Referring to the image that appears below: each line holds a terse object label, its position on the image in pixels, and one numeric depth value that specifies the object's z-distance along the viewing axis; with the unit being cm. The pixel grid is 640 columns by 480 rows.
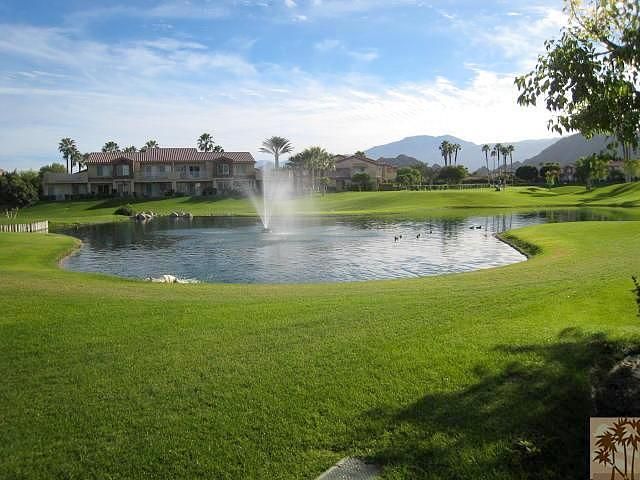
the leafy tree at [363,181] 12038
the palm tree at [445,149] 18438
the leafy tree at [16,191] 9612
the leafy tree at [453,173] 13975
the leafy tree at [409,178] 12789
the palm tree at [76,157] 15139
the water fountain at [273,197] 7426
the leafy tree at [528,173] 14675
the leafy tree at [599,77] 876
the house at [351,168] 14400
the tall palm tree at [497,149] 18700
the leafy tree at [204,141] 14725
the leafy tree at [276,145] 12338
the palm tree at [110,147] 15825
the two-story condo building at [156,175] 10981
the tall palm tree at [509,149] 18412
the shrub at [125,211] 8215
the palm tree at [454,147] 18638
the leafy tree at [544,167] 12746
